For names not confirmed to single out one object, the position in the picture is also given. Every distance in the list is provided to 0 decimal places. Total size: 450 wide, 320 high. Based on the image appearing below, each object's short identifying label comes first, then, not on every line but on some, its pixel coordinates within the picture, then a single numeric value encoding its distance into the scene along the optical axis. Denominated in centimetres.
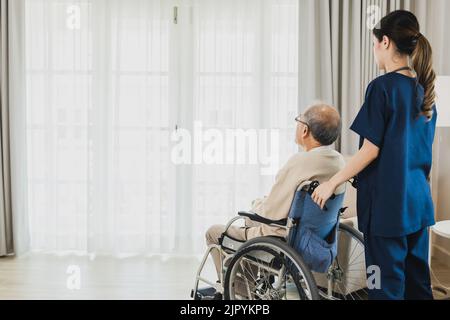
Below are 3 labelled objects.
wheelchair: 194
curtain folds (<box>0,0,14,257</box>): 355
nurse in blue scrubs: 174
